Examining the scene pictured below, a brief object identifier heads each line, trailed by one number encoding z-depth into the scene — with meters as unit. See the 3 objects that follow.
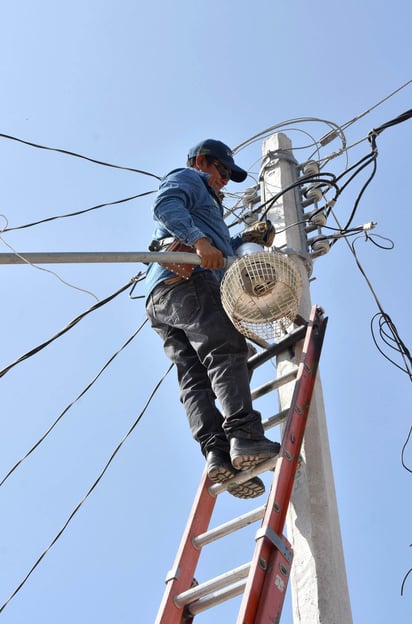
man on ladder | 4.11
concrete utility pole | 3.71
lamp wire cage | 4.20
